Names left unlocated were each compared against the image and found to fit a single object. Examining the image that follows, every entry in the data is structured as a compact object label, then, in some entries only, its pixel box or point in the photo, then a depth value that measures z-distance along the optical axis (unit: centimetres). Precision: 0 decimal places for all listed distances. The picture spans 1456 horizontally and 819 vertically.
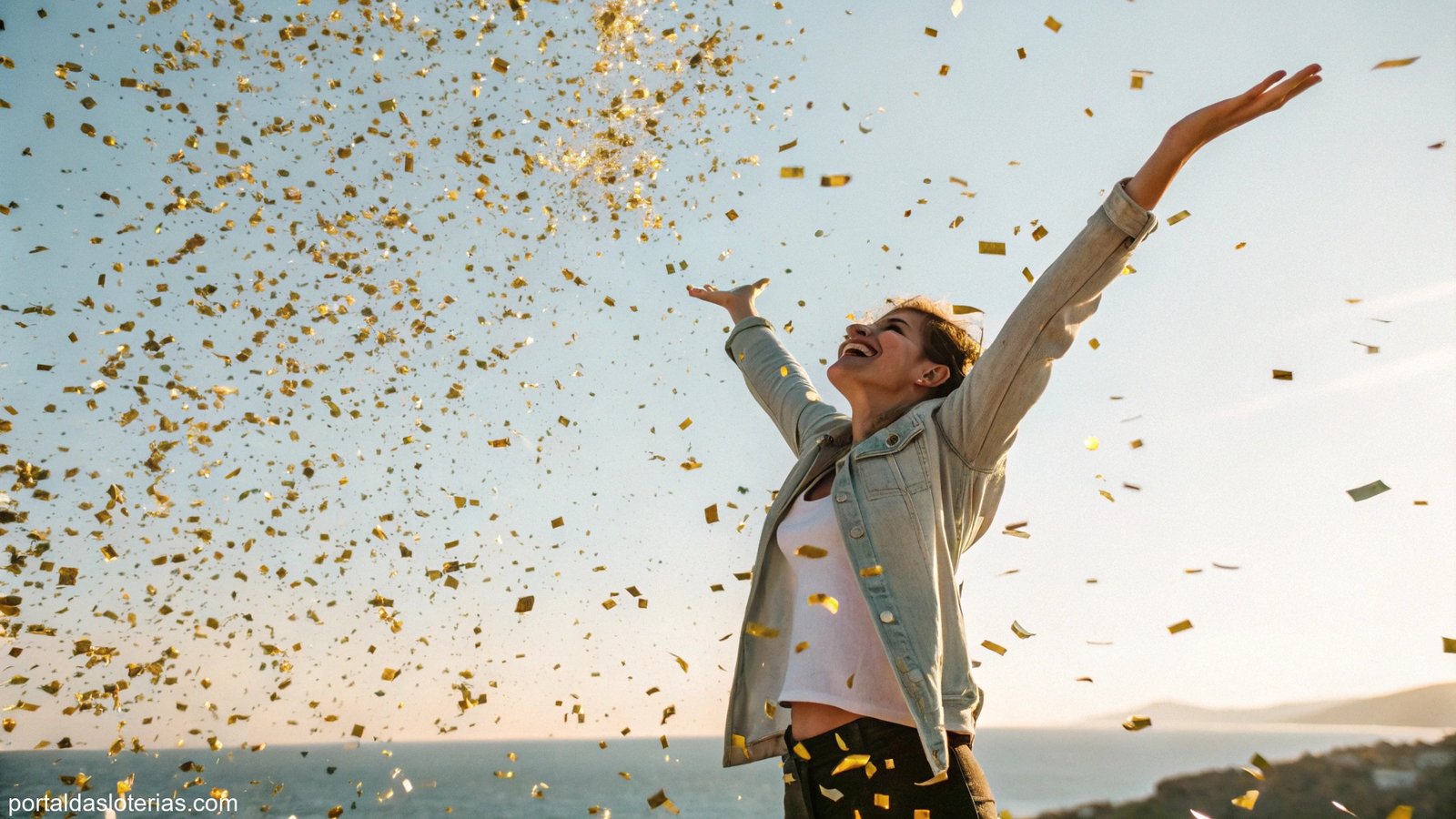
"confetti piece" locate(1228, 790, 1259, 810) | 305
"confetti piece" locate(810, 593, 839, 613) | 328
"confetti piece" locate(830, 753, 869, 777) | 290
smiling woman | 286
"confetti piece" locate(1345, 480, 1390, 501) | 320
